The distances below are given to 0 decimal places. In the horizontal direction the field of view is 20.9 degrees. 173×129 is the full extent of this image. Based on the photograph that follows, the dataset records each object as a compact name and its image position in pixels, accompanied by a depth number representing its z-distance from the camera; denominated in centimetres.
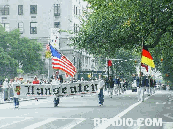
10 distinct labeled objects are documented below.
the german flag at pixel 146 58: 2876
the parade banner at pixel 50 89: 2491
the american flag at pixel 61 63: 2417
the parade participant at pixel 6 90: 3442
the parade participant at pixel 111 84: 4066
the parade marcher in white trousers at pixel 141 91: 3120
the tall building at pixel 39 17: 7869
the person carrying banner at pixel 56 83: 2544
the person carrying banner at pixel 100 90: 2567
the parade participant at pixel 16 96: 2462
